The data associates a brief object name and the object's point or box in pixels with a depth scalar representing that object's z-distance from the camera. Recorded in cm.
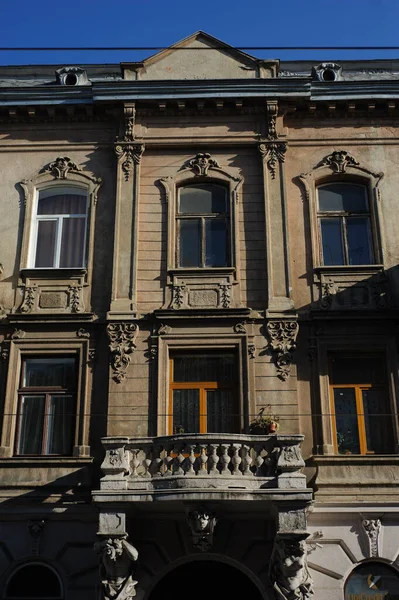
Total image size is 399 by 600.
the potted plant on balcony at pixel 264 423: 1462
